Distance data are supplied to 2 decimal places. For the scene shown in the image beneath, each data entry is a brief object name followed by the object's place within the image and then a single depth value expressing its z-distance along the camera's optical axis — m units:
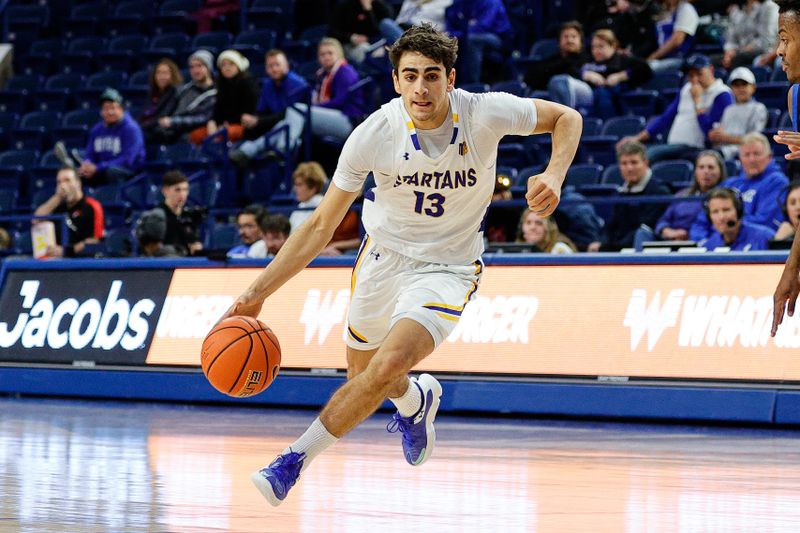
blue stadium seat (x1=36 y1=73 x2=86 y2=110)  21.38
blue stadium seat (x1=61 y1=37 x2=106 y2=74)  21.91
